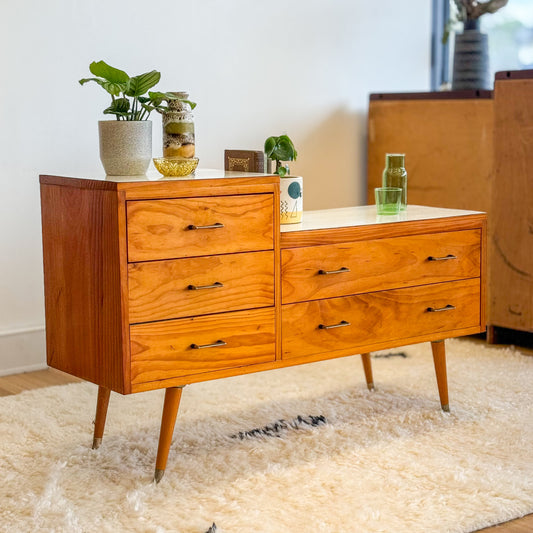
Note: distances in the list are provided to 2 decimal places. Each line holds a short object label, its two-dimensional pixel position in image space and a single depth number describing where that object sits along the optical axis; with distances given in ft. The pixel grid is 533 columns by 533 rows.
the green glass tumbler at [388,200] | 7.55
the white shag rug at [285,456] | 5.67
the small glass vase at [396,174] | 7.77
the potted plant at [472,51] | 10.76
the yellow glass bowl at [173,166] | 6.34
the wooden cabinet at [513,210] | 9.59
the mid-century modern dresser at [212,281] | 5.86
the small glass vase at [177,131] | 6.47
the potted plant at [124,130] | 6.33
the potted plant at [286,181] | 6.88
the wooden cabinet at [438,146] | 10.18
